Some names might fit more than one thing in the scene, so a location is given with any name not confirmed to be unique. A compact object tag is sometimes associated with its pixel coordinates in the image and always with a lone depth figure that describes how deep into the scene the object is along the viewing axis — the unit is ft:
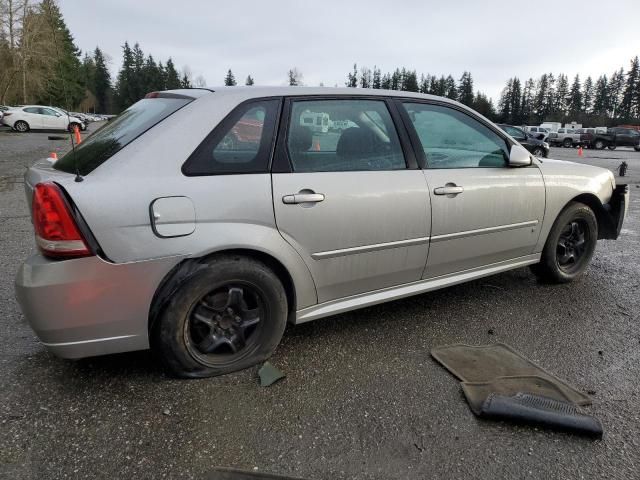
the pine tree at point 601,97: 347.15
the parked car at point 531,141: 65.16
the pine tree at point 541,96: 345.51
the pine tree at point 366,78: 351.30
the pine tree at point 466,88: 331.82
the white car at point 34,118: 87.50
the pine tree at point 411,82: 346.78
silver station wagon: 7.36
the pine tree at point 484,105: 307.80
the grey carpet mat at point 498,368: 8.41
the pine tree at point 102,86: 326.85
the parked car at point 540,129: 140.07
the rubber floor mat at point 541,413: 7.29
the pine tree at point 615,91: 337.72
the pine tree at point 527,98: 341.41
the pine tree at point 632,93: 313.94
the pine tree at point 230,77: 332.57
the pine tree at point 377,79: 364.93
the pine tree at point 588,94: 357.82
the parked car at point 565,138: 121.77
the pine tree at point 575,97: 352.08
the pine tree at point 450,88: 342.23
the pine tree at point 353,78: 315.74
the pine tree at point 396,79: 363.48
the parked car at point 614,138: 113.91
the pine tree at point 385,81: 357.82
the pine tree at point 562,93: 351.25
